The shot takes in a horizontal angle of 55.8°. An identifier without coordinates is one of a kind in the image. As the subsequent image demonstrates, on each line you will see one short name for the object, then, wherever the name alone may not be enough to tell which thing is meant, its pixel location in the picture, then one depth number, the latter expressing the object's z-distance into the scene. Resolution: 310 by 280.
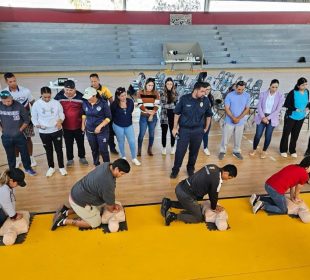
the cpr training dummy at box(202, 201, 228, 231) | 3.73
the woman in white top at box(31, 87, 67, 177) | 4.40
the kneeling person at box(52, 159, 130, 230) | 3.20
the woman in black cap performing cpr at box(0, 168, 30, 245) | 3.27
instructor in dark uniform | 4.38
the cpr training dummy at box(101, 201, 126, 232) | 3.67
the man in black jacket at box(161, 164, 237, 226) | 3.41
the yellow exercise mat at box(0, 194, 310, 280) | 3.12
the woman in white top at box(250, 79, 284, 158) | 5.34
